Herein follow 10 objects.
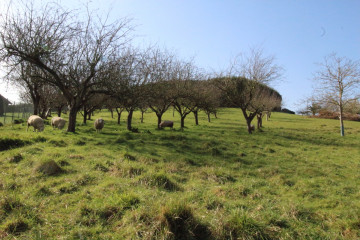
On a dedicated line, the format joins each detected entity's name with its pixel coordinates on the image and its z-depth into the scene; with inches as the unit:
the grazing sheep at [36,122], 639.1
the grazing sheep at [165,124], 956.0
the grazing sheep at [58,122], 755.4
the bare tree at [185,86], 899.4
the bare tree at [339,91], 1027.9
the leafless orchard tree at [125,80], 587.8
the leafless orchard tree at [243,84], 860.0
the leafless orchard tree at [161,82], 730.3
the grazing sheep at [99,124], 728.3
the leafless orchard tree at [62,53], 478.0
